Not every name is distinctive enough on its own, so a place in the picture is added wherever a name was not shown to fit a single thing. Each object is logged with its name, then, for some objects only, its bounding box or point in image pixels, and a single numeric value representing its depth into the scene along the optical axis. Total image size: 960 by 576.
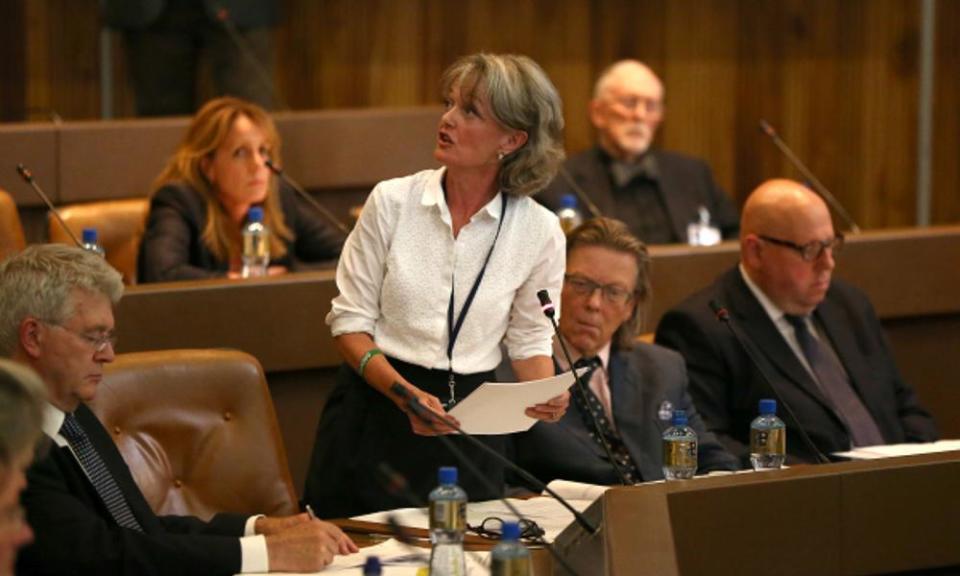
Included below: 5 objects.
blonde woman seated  10.07
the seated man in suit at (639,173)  12.72
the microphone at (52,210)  8.51
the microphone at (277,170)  10.50
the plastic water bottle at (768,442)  7.03
